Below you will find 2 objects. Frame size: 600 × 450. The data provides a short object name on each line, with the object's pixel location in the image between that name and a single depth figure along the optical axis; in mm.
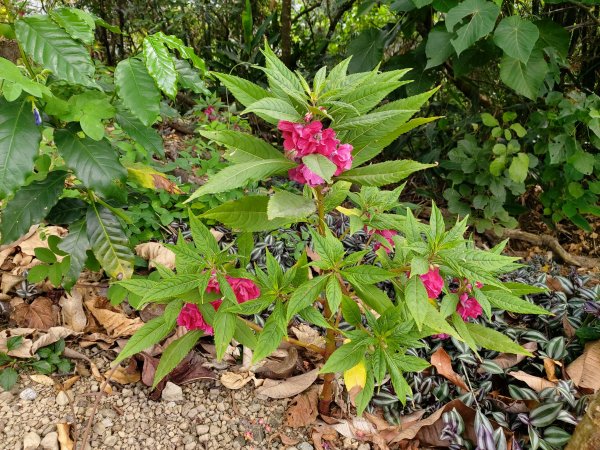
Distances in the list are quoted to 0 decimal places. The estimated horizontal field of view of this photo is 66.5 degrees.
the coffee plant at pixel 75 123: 1226
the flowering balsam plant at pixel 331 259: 900
